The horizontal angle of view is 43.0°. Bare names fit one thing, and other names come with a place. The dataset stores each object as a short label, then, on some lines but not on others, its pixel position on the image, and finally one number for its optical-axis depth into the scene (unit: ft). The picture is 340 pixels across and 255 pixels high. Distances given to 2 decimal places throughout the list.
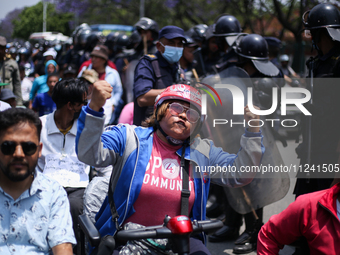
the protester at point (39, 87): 23.42
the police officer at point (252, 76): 14.47
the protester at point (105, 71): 22.65
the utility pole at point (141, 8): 93.86
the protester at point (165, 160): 8.42
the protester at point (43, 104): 19.90
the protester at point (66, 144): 11.64
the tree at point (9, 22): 175.22
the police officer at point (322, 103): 12.38
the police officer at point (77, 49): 34.83
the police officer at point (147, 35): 25.44
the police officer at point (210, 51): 22.25
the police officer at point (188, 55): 21.03
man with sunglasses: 7.14
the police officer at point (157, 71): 14.28
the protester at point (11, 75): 24.02
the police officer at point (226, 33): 17.65
